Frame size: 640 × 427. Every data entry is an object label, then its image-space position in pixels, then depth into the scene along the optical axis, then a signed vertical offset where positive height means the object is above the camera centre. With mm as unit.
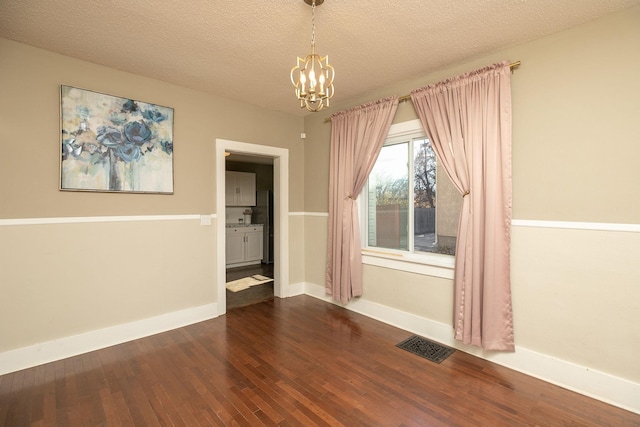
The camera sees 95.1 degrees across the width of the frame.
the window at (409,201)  3057 +130
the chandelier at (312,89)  1673 +729
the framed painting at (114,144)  2658 +688
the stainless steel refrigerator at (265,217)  6953 -104
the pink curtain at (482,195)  2465 +147
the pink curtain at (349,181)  3428 +399
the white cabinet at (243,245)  6336 -723
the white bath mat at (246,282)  4789 -1216
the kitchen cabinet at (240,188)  6590 +571
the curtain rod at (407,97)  2420 +1239
